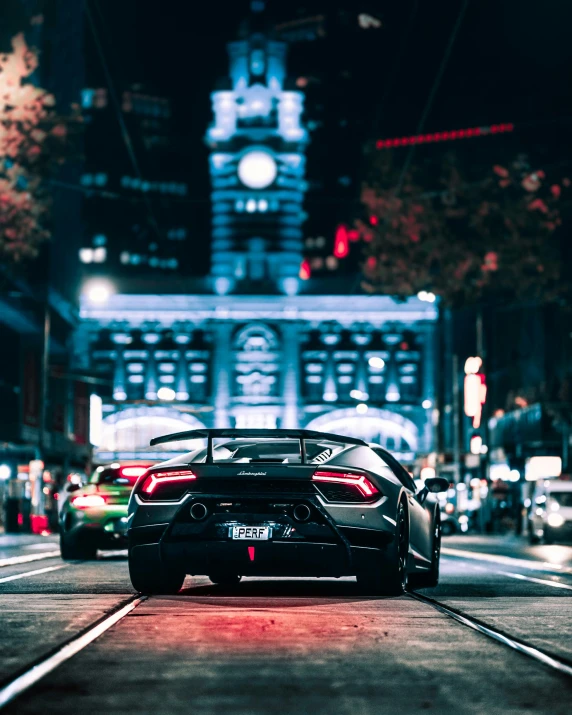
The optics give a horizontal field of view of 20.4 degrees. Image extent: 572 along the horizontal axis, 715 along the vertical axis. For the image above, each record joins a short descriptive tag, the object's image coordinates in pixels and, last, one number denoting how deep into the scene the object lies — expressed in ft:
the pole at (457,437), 232.32
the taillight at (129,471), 77.87
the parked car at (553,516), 139.03
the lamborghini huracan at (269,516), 40.34
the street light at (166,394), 356.87
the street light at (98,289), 208.95
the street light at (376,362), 398.66
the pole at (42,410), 200.54
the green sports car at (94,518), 74.08
